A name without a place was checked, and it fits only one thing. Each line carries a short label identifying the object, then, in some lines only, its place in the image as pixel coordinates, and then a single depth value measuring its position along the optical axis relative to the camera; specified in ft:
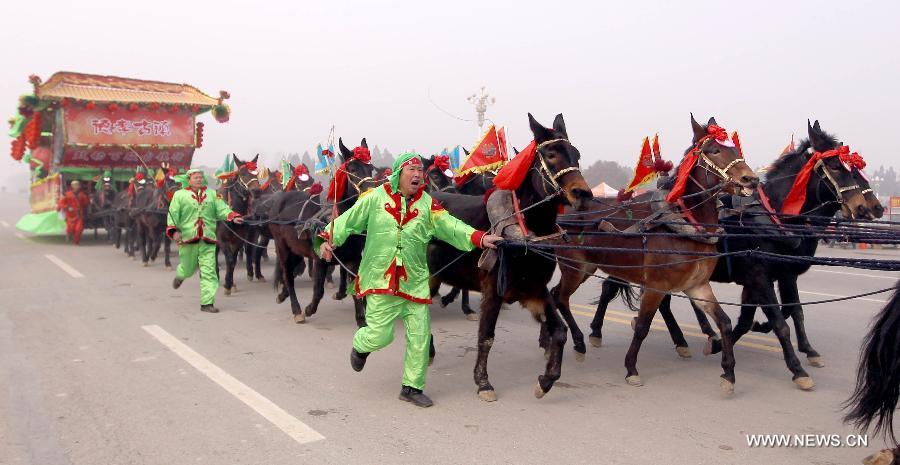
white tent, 75.05
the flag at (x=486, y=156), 29.68
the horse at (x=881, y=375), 11.68
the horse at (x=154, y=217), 46.85
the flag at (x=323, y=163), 31.28
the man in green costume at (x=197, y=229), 29.81
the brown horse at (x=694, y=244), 18.40
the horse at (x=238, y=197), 36.91
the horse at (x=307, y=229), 24.18
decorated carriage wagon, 55.62
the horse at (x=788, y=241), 19.84
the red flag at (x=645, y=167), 22.85
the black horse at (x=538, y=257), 16.31
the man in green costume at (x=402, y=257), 16.80
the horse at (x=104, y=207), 60.29
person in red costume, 59.62
